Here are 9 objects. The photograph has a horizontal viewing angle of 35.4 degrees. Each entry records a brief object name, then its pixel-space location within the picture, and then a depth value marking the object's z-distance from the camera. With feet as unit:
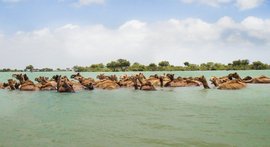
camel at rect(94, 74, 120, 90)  125.59
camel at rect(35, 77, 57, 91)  122.11
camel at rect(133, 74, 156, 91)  115.33
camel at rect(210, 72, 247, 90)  116.96
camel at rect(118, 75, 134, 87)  134.41
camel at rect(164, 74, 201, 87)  134.01
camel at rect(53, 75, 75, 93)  111.04
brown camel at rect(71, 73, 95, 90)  120.37
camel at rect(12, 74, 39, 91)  123.03
